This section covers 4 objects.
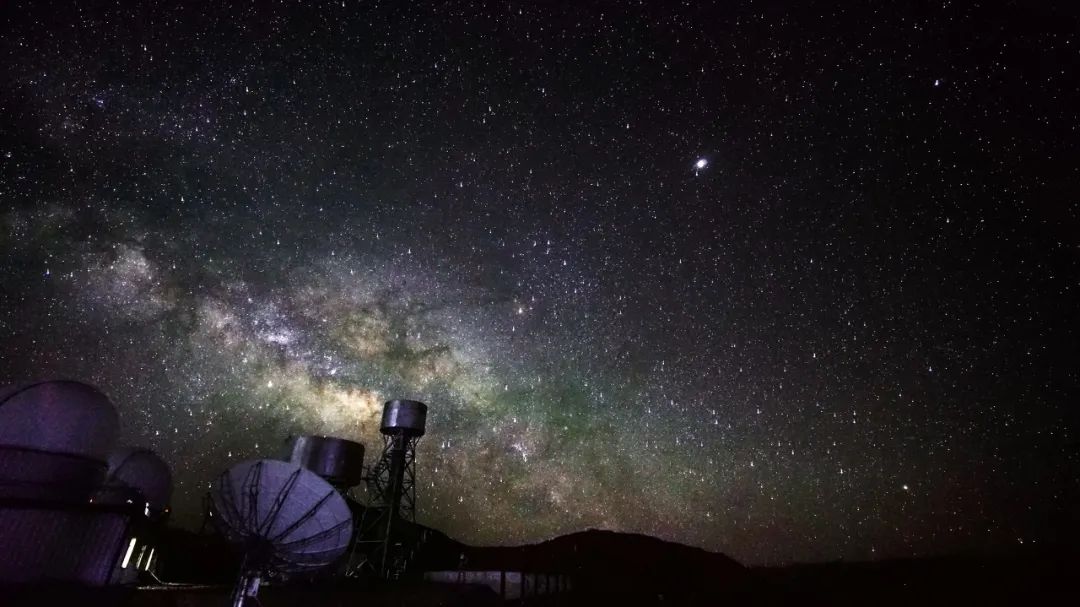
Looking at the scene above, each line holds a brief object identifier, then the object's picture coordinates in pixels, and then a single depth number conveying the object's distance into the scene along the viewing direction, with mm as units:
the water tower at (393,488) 26859
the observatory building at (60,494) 13289
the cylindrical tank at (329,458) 26844
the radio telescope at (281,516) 15109
